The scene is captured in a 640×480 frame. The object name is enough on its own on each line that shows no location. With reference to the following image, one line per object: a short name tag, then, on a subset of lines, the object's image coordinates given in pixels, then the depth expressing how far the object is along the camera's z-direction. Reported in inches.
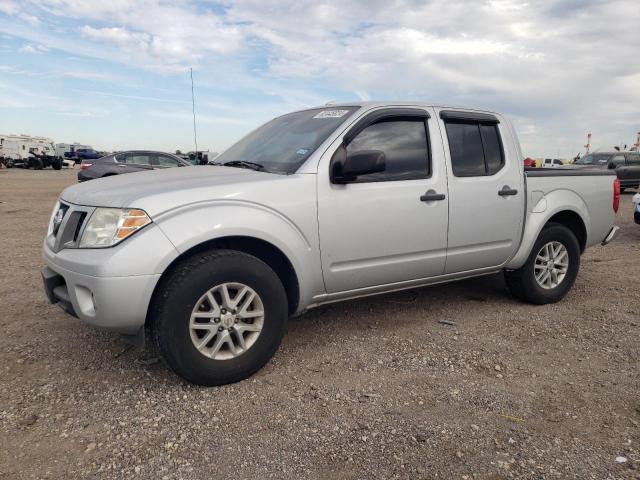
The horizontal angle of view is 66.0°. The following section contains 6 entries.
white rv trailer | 1443.2
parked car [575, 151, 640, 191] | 682.8
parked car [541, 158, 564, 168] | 1481.8
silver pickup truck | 106.7
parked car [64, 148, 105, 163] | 1955.0
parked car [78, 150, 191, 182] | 557.9
